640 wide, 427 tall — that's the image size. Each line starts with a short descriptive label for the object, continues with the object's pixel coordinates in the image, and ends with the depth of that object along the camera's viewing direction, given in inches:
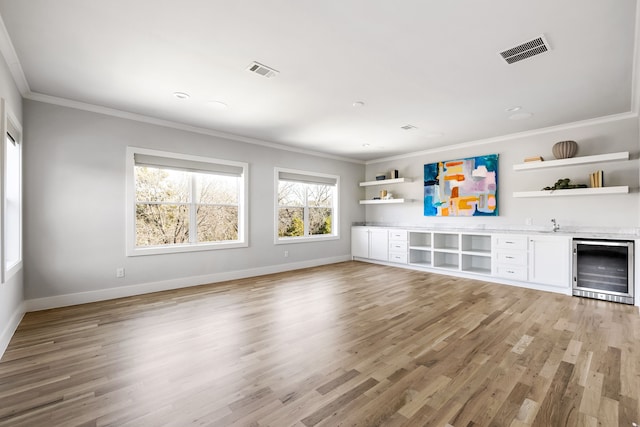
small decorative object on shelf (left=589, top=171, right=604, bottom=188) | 168.6
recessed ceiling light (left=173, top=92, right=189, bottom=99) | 138.9
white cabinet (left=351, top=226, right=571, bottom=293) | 171.8
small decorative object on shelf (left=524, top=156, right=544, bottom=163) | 189.1
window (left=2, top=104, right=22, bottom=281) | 119.1
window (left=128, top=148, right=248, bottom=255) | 174.6
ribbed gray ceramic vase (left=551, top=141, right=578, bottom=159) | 178.1
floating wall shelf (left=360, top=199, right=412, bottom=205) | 266.8
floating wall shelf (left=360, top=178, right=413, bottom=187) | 262.4
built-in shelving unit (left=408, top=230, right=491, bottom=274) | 215.3
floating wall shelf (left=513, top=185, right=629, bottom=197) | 161.6
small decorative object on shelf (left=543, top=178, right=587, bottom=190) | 178.2
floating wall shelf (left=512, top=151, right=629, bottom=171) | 161.6
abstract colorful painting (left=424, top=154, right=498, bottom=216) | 216.1
